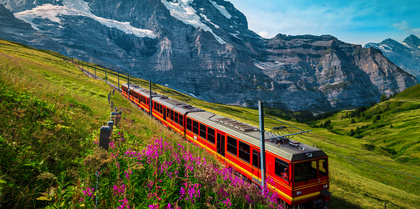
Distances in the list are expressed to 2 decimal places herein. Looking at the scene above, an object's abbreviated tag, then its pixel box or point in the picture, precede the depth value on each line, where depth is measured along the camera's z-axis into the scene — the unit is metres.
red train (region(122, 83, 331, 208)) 10.16
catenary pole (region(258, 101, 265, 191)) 9.58
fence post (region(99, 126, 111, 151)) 5.45
